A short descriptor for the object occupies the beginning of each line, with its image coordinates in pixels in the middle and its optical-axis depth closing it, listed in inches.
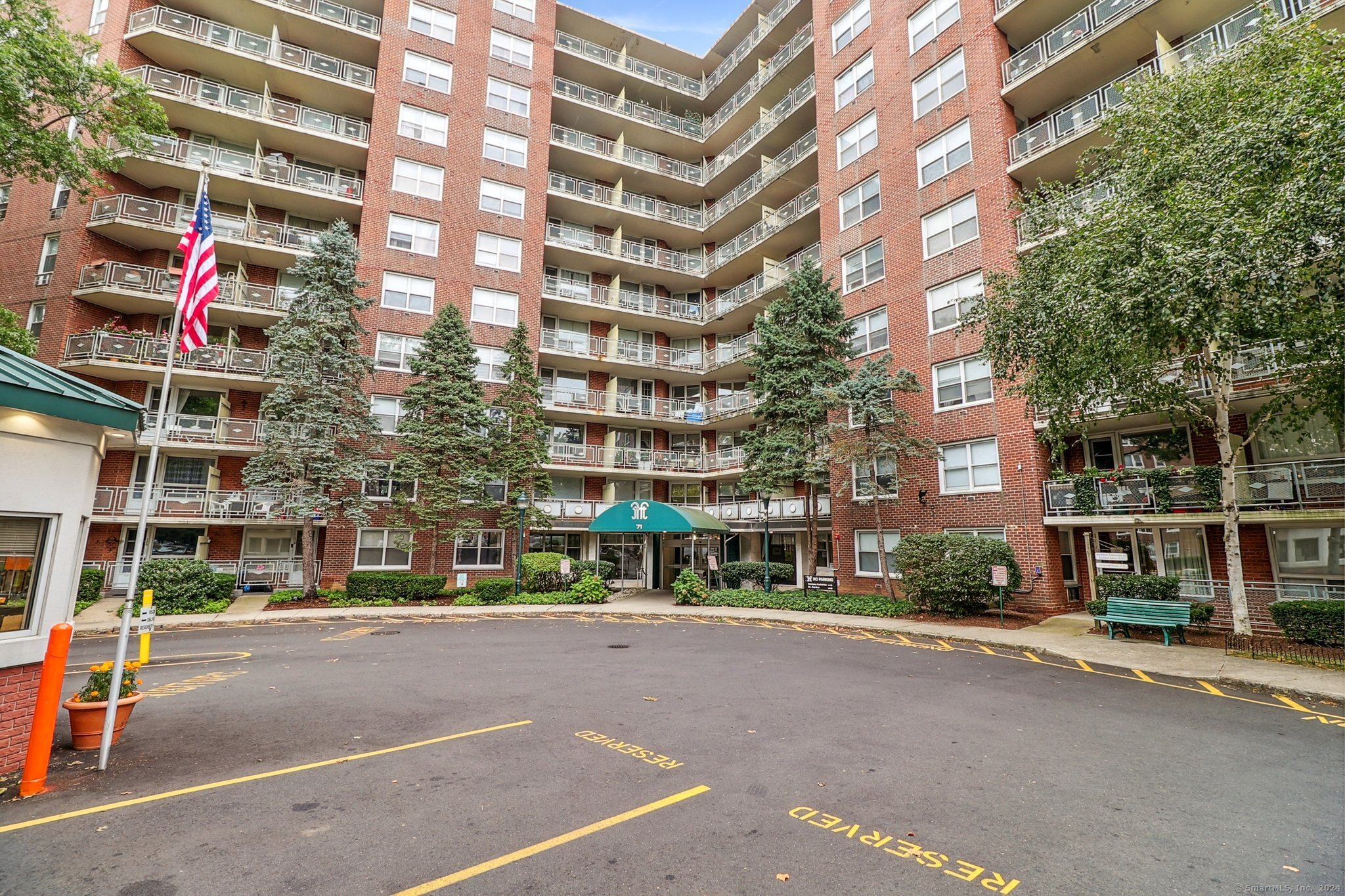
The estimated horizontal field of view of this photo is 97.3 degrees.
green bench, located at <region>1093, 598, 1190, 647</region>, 497.4
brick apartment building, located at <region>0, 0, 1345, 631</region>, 714.2
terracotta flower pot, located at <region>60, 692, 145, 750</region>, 245.7
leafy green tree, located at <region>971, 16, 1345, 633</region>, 370.3
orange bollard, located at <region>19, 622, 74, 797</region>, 204.1
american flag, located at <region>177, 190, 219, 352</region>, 297.7
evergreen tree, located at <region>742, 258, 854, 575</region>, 828.0
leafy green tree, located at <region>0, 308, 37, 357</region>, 656.4
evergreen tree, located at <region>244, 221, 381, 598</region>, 800.3
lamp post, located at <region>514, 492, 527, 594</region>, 866.1
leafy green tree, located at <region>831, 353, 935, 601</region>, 749.9
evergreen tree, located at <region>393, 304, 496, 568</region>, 877.8
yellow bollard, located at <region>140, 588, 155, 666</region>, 339.8
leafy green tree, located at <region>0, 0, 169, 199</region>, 549.3
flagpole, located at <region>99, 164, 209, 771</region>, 225.0
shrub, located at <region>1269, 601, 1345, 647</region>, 443.5
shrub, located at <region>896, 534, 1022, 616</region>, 649.0
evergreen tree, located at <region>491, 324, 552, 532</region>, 933.2
